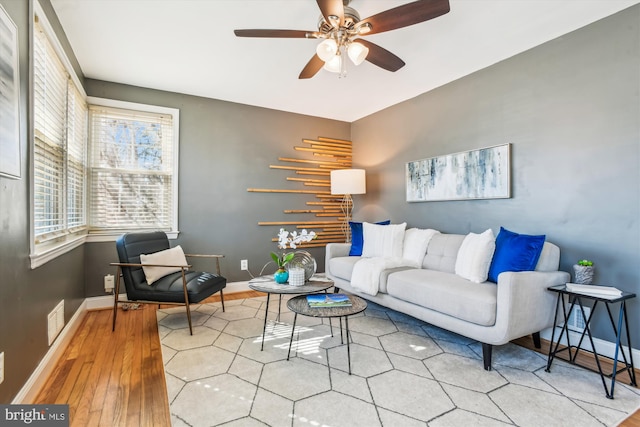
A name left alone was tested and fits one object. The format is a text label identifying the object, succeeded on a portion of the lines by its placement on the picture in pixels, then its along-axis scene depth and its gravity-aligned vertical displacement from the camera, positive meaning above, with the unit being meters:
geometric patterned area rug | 1.62 -1.03
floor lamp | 4.18 +0.41
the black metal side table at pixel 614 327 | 1.85 -0.70
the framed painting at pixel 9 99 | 1.44 +0.53
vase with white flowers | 2.65 -0.39
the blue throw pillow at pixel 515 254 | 2.34 -0.29
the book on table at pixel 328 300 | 2.21 -0.63
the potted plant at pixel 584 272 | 2.18 -0.39
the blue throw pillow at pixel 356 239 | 3.74 -0.31
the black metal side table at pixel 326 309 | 2.06 -0.65
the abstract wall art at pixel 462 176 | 2.95 +0.40
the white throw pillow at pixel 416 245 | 3.22 -0.33
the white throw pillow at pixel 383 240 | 3.43 -0.30
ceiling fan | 1.75 +1.11
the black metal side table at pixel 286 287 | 2.43 -0.60
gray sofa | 2.07 -0.61
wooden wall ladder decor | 4.54 +0.42
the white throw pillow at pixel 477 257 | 2.52 -0.35
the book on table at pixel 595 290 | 1.96 -0.47
